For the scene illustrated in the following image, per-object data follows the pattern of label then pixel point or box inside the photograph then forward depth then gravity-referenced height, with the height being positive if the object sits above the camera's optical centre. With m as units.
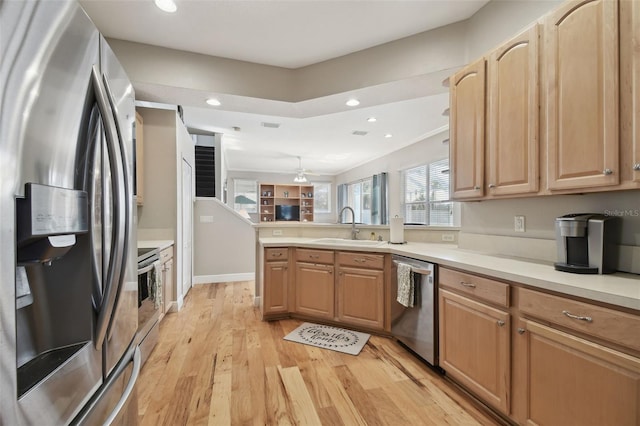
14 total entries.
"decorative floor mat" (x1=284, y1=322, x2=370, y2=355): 2.57 -1.23
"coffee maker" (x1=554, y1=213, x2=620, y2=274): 1.50 -0.17
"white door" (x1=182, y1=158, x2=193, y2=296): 3.98 -0.20
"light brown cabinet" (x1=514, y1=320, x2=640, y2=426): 1.11 -0.74
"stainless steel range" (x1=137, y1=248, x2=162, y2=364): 2.23 -0.73
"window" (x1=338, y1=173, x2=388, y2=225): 7.04 +0.42
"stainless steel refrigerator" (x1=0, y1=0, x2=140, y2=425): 0.50 -0.01
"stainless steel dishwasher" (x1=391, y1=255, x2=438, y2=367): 2.15 -0.84
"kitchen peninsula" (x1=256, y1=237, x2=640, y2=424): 1.14 -0.60
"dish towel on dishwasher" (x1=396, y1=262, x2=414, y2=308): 2.34 -0.62
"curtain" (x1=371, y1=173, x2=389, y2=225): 6.95 +0.32
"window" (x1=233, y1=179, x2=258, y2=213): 9.19 +0.58
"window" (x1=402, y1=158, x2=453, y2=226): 5.32 +0.37
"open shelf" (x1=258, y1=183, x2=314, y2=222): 9.63 +0.47
